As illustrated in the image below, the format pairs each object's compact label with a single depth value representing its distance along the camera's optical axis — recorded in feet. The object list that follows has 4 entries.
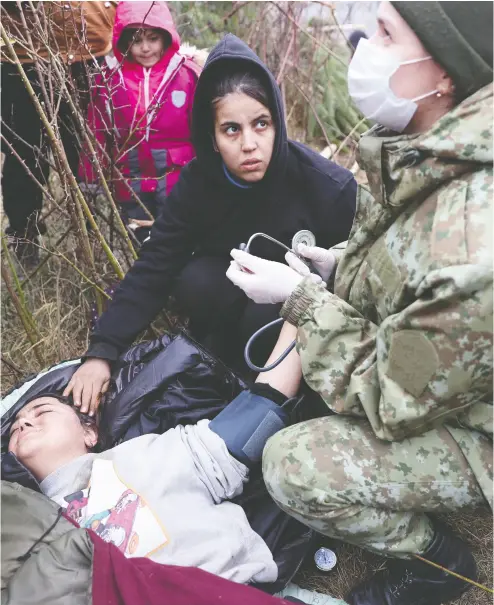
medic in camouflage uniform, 4.52
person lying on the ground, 5.69
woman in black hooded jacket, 7.22
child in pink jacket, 10.42
